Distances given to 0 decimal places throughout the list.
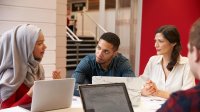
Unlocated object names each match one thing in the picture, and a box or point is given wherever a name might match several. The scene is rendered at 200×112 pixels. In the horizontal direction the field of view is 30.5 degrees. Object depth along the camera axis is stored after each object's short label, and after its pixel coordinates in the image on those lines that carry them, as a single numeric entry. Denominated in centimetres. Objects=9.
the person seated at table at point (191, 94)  126
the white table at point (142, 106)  224
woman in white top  289
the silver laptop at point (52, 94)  210
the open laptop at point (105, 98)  200
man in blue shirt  273
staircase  840
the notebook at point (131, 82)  230
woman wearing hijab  242
